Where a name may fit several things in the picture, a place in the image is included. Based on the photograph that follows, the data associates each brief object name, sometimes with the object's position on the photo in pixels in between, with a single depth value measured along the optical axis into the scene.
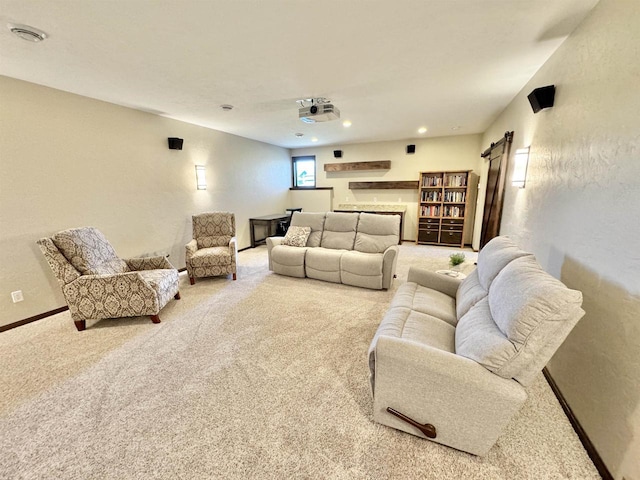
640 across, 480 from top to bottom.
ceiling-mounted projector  3.30
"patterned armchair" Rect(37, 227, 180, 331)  2.46
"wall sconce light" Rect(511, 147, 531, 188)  2.70
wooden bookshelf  5.72
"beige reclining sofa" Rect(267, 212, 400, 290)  3.50
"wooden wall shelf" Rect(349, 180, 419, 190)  6.32
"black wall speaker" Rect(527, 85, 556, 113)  2.16
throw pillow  4.15
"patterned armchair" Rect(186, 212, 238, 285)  3.75
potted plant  3.08
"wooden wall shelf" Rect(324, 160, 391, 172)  6.47
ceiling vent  1.73
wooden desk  6.01
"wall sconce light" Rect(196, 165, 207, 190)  4.54
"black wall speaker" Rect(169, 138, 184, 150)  4.01
